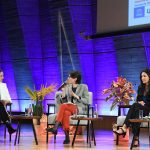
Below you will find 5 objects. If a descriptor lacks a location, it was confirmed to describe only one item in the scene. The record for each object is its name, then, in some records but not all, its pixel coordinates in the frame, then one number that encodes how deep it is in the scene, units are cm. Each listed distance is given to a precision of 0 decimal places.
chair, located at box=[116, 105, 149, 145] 822
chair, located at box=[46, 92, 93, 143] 816
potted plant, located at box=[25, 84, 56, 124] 867
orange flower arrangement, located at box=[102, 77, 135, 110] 958
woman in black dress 771
